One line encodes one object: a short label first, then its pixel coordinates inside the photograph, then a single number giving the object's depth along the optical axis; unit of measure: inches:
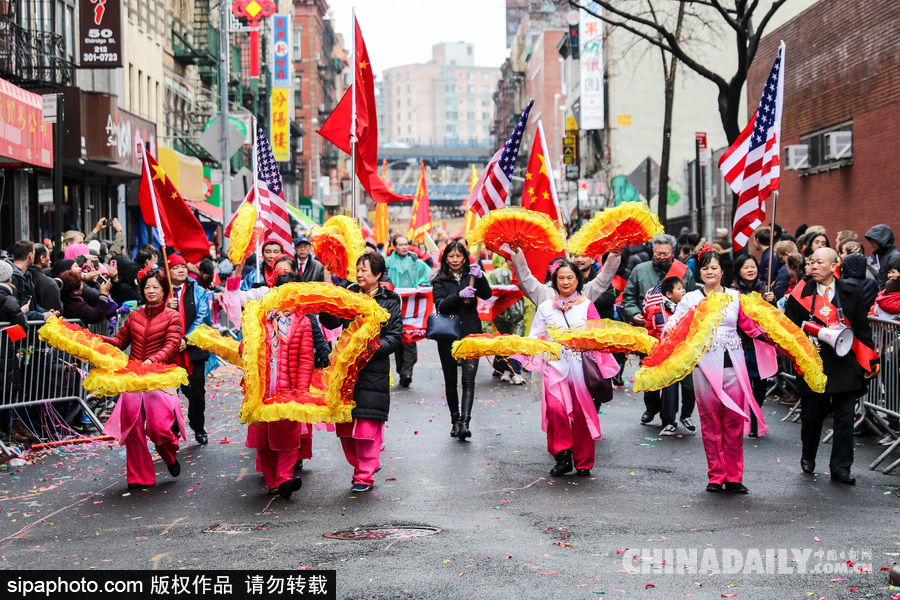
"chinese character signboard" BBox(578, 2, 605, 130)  2066.9
